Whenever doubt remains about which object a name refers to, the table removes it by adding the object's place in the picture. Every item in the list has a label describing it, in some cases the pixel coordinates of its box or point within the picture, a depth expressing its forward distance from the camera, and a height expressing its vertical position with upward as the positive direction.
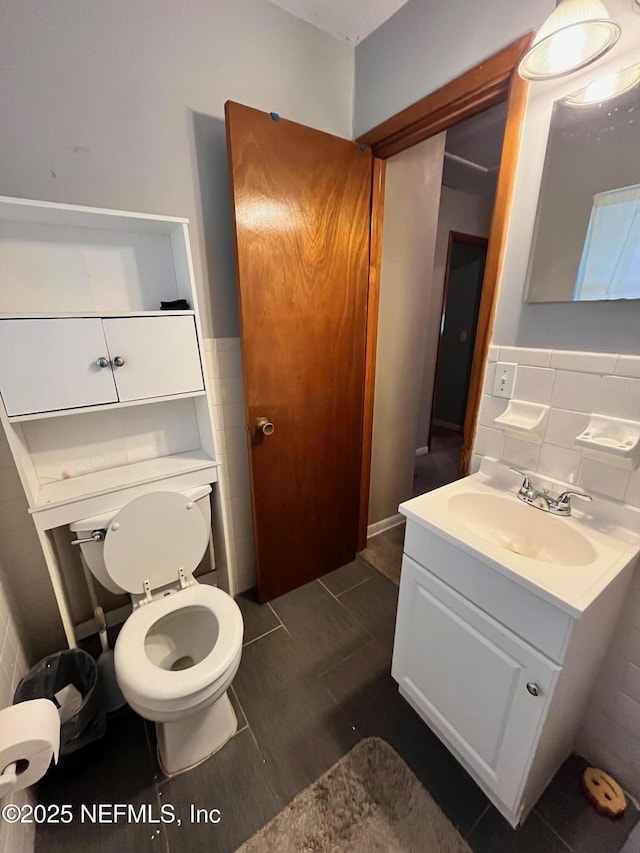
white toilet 1.00 -0.98
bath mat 0.96 -1.38
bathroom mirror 0.87 +0.29
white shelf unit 1.03 -0.12
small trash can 1.09 -1.19
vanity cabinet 0.82 -0.89
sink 1.00 -0.64
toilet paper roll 0.63 -0.75
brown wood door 1.30 -0.05
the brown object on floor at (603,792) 1.01 -1.35
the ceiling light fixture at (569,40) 0.76 +0.60
